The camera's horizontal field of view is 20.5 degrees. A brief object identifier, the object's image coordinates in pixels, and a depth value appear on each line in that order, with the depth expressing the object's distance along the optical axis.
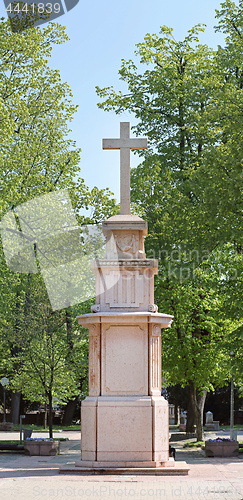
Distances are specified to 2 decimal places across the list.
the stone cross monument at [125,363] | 13.73
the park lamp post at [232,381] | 24.73
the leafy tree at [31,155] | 27.05
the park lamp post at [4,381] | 32.59
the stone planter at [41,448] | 21.42
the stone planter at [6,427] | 39.47
